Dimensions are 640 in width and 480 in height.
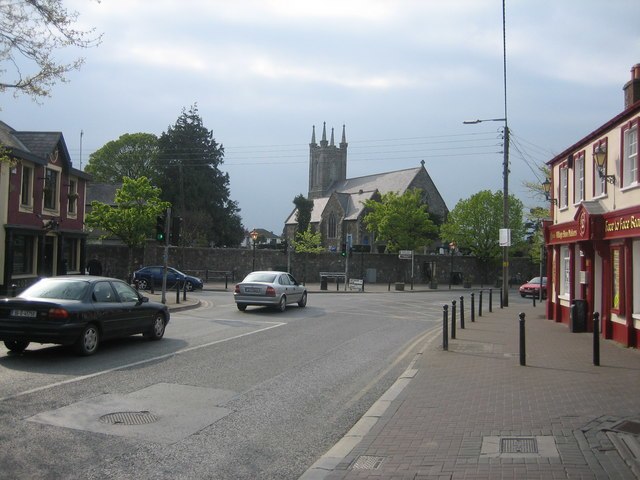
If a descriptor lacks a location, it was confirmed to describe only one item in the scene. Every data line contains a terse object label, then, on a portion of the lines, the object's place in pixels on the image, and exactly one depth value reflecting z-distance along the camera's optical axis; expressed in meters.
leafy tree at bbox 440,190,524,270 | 58.81
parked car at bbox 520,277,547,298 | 37.09
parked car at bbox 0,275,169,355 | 9.66
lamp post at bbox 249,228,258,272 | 43.97
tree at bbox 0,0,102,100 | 10.62
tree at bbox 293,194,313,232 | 94.19
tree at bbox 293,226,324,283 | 71.56
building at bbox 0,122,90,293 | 23.58
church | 86.75
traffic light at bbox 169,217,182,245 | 21.50
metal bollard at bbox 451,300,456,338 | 13.73
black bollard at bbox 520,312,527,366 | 10.14
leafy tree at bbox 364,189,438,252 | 56.34
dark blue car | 32.72
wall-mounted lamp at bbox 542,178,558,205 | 22.89
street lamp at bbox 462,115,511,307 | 26.48
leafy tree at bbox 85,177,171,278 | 37.06
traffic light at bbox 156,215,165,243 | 21.28
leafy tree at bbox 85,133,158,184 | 73.38
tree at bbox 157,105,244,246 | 65.81
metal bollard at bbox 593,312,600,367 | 10.07
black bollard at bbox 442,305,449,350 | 12.20
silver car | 20.14
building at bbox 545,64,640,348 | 12.65
